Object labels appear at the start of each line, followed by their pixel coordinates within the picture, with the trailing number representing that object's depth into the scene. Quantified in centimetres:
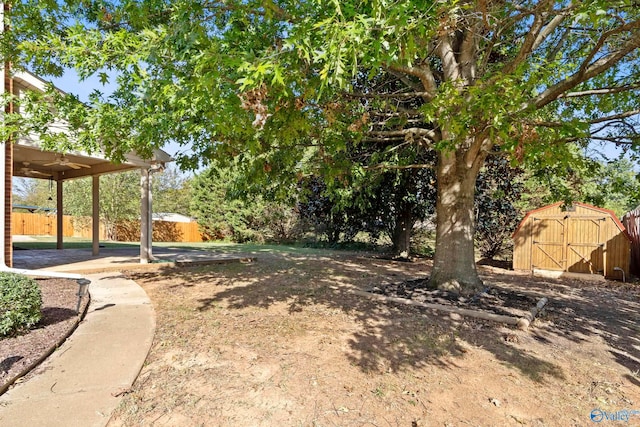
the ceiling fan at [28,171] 1105
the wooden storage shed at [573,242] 982
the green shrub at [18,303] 373
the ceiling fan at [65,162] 878
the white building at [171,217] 2736
